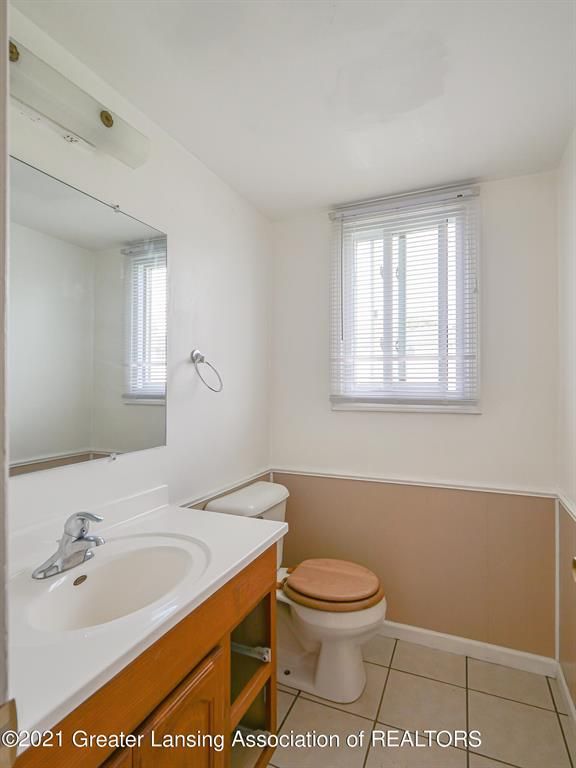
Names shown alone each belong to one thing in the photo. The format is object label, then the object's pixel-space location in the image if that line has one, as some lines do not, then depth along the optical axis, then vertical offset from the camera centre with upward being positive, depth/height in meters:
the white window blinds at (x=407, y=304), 2.05 +0.43
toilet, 1.66 -0.96
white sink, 1.00 -0.54
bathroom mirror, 1.14 +0.19
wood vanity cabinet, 0.72 -0.69
